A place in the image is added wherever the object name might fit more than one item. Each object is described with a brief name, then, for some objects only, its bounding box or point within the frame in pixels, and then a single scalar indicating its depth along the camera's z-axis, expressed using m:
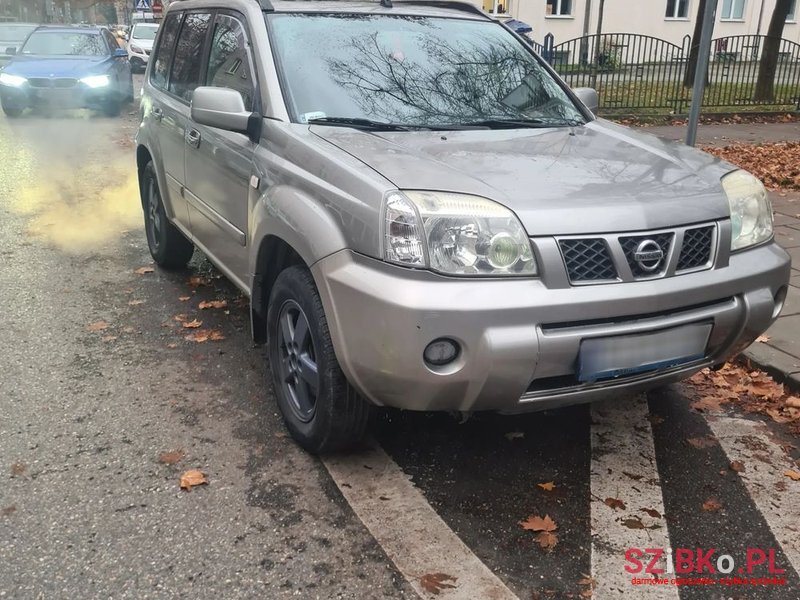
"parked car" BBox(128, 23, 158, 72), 24.23
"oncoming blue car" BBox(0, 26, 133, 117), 14.96
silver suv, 2.76
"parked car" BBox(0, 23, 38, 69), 21.19
